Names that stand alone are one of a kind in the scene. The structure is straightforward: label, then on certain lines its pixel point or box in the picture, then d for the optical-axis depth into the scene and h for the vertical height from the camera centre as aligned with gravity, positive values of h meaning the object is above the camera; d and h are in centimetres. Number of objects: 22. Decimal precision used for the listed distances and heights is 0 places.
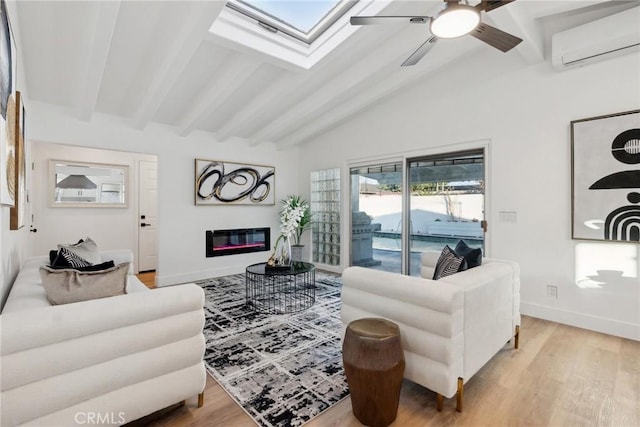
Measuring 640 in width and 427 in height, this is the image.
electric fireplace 509 -55
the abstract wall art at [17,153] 187 +42
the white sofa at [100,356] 122 -68
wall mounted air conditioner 255 +154
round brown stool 155 -86
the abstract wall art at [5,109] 152 +53
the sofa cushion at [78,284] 157 -40
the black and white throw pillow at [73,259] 205 -35
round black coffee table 340 -112
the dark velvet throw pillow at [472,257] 226 -36
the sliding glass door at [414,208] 390 +4
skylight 272 +191
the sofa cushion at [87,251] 252 -35
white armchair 164 -64
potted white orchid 357 -14
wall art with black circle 270 +31
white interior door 554 -8
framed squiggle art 493 +49
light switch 343 -7
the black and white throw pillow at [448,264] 221 -41
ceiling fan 182 +123
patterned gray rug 180 -117
